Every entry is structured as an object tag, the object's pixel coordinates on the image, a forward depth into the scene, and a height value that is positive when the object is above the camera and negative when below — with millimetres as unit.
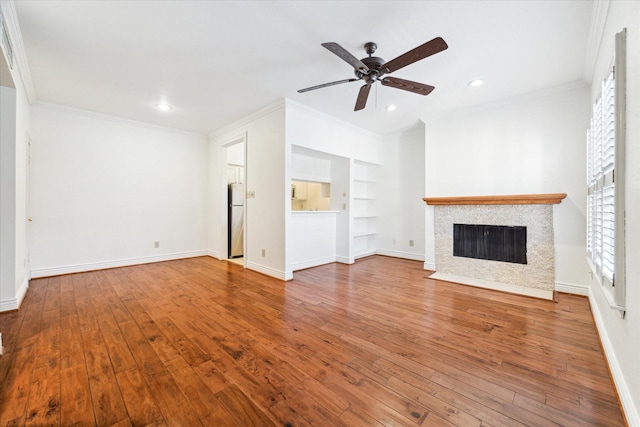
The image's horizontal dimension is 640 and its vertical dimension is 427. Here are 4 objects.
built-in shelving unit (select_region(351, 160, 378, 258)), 5609 +99
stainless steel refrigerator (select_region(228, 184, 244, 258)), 5594 -163
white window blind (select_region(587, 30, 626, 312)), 1506 +218
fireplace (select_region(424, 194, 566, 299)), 3475 -375
